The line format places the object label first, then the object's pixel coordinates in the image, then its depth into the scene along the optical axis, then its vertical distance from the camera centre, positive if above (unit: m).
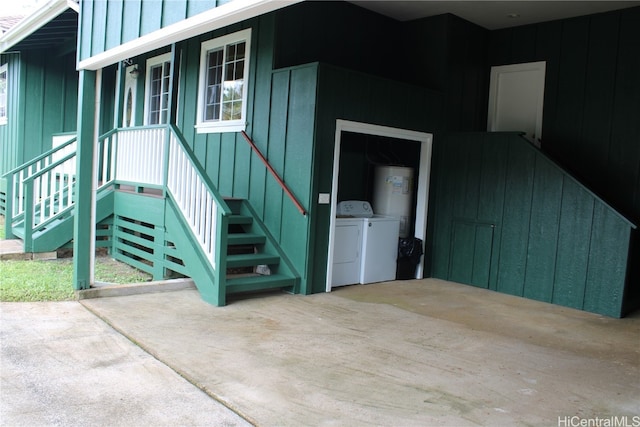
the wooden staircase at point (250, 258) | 5.59 -0.91
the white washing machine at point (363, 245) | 6.35 -0.75
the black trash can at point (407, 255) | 6.98 -0.88
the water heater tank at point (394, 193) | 7.04 -0.09
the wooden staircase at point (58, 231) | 7.09 -0.90
